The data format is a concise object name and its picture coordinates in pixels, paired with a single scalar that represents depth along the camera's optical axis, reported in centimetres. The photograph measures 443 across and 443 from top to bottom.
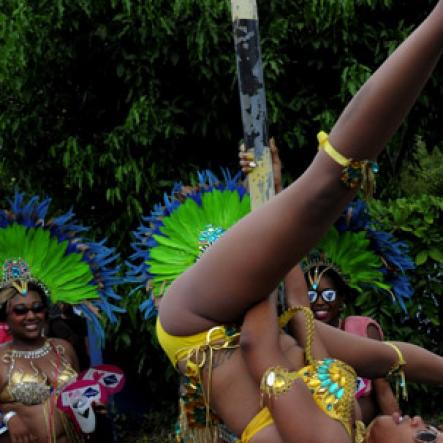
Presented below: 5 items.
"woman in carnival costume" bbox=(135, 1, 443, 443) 185
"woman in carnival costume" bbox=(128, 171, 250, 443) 302
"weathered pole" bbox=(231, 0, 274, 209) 252
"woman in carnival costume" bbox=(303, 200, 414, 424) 443
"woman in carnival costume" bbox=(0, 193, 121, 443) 462
